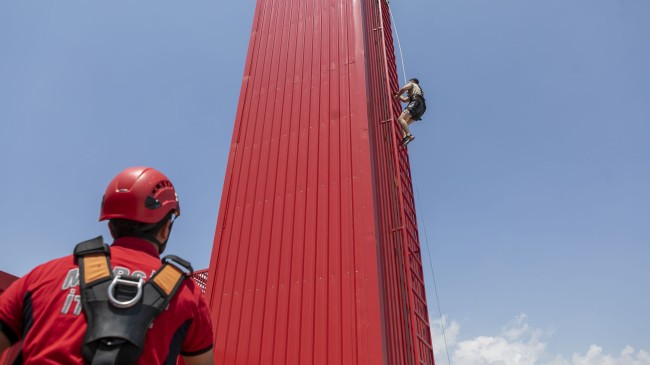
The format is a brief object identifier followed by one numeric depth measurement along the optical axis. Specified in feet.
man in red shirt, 4.99
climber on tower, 33.32
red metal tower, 19.89
